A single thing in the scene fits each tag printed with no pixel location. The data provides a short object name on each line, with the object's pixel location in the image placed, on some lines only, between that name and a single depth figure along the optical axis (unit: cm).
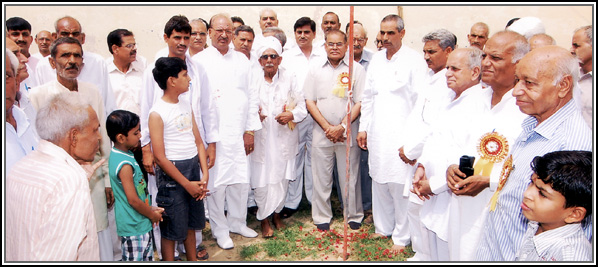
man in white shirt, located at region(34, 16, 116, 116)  418
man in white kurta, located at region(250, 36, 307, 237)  496
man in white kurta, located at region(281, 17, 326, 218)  549
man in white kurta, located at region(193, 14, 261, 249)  467
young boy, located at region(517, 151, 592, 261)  193
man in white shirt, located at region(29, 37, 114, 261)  362
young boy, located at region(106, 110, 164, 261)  317
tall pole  331
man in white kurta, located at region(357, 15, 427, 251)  459
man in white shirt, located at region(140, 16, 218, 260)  395
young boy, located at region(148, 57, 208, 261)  361
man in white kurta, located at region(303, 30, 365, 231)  493
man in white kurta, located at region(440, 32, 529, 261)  291
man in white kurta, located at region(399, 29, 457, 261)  379
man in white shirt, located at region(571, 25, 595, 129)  371
